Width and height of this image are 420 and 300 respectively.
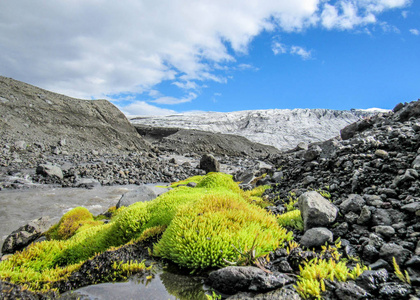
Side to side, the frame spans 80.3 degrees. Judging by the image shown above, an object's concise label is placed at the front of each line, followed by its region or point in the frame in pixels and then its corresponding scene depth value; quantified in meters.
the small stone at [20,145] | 26.30
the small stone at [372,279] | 2.93
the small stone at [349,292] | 2.81
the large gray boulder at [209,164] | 29.89
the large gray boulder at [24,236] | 7.51
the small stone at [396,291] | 2.75
